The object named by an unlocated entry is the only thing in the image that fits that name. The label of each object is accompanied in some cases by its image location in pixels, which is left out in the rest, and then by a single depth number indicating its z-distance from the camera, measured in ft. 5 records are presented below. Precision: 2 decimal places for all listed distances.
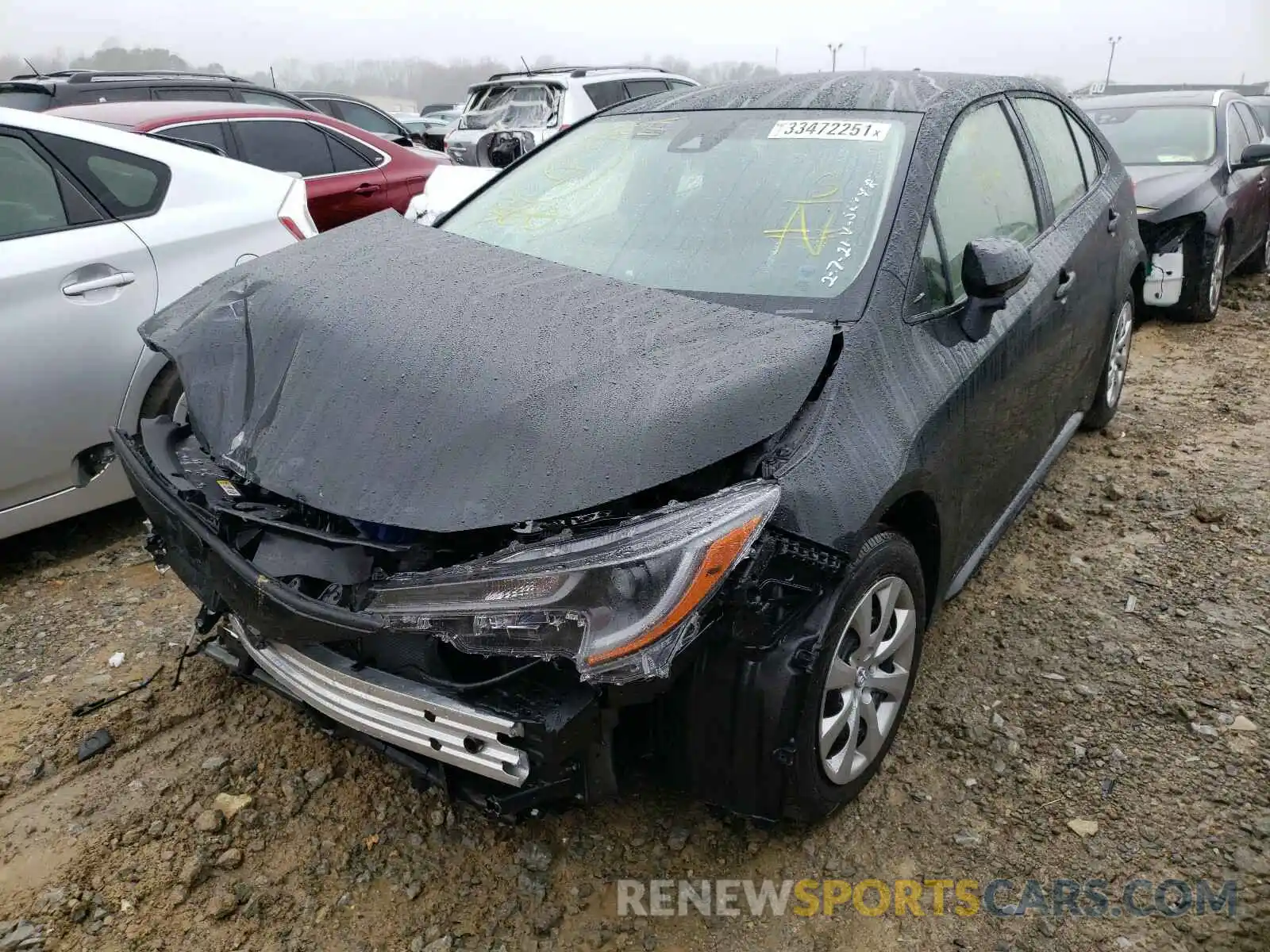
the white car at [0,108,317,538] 10.16
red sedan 18.31
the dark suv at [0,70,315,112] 26.63
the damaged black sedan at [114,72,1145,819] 5.57
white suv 30.19
